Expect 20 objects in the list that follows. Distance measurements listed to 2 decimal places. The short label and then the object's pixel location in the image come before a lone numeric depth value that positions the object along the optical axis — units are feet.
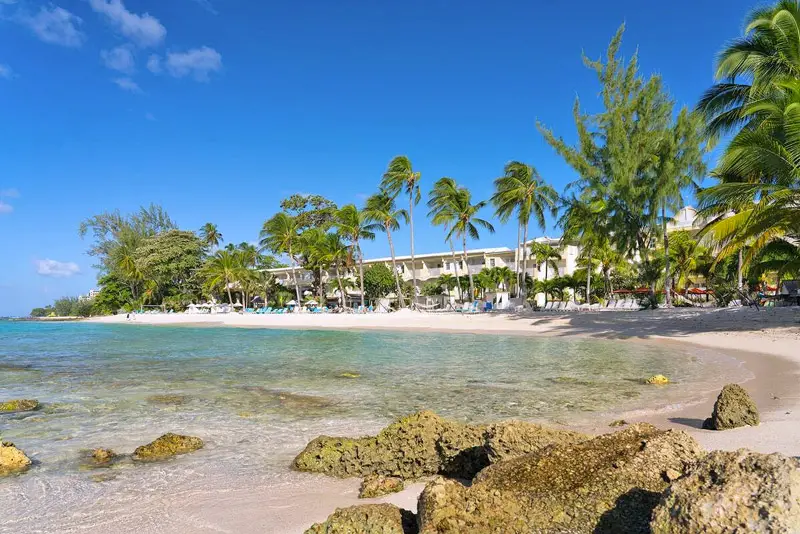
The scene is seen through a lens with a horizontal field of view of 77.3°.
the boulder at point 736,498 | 6.37
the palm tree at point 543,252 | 146.82
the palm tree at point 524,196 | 118.21
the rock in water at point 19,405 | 28.37
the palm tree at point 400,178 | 137.08
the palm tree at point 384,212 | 139.95
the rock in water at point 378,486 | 14.20
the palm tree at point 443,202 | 132.26
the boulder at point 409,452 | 15.46
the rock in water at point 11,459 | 17.78
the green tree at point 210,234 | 228.02
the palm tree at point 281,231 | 163.22
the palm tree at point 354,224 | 142.10
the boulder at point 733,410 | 18.78
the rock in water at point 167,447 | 19.10
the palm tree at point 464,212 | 132.57
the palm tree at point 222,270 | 186.80
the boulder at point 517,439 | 13.14
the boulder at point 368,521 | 9.66
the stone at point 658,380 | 32.30
